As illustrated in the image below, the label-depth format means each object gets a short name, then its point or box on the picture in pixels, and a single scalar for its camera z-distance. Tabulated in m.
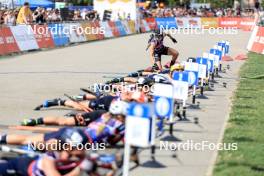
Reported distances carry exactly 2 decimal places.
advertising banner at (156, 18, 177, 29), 51.04
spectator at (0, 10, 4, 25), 26.98
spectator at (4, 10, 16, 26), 26.59
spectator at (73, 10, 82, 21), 37.89
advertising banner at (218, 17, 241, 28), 55.03
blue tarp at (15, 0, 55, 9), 39.62
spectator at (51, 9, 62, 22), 32.22
